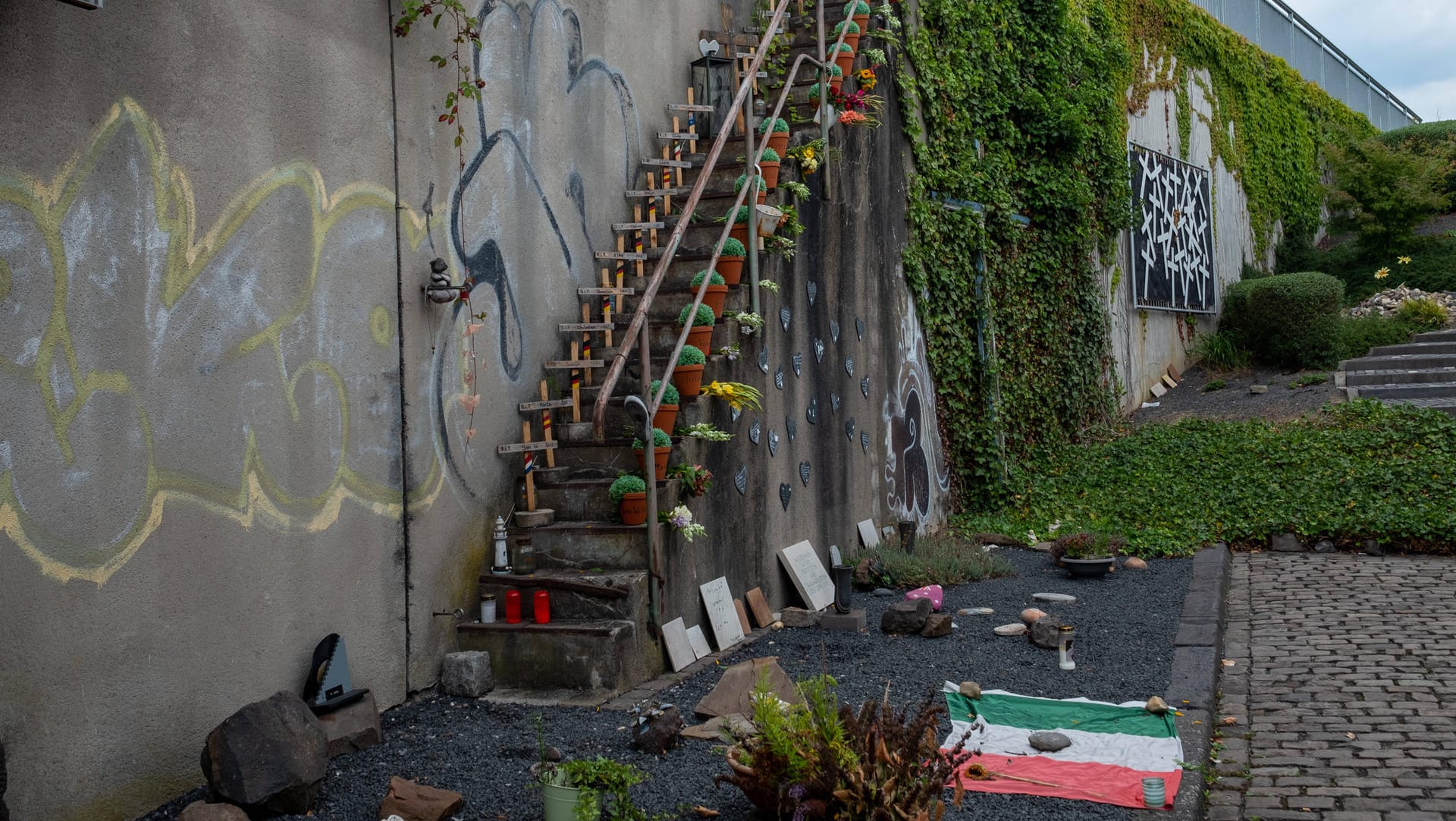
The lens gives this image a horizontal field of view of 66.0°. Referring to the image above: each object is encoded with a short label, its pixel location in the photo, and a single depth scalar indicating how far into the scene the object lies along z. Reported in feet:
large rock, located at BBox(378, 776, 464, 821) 12.84
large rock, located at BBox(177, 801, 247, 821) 12.32
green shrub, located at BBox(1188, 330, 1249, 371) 54.60
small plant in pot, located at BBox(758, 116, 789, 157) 26.81
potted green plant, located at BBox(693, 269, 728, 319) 22.81
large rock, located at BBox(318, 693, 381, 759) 15.30
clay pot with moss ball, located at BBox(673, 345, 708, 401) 21.26
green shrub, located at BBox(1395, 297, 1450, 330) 52.60
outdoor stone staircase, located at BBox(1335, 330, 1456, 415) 42.47
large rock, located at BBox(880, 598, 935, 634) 22.80
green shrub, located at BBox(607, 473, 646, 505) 19.31
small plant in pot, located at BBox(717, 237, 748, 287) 23.79
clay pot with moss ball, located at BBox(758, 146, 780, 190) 25.79
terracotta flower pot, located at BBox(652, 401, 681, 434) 20.59
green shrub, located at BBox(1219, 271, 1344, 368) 51.34
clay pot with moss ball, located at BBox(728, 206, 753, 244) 24.72
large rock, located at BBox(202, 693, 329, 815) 12.82
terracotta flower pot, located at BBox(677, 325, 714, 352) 22.06
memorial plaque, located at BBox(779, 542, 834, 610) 25.26
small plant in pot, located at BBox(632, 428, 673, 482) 19.88
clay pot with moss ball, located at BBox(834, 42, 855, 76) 30.35
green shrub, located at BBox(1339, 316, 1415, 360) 51.11
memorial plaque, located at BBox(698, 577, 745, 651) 21.45
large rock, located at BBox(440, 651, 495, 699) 17.93
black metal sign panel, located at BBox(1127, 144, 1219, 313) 50.62
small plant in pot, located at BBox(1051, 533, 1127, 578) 28.40
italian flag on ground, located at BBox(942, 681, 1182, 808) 14.11
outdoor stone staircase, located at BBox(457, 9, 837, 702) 18.03
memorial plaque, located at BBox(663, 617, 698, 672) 19.63
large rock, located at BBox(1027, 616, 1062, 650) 21.36
